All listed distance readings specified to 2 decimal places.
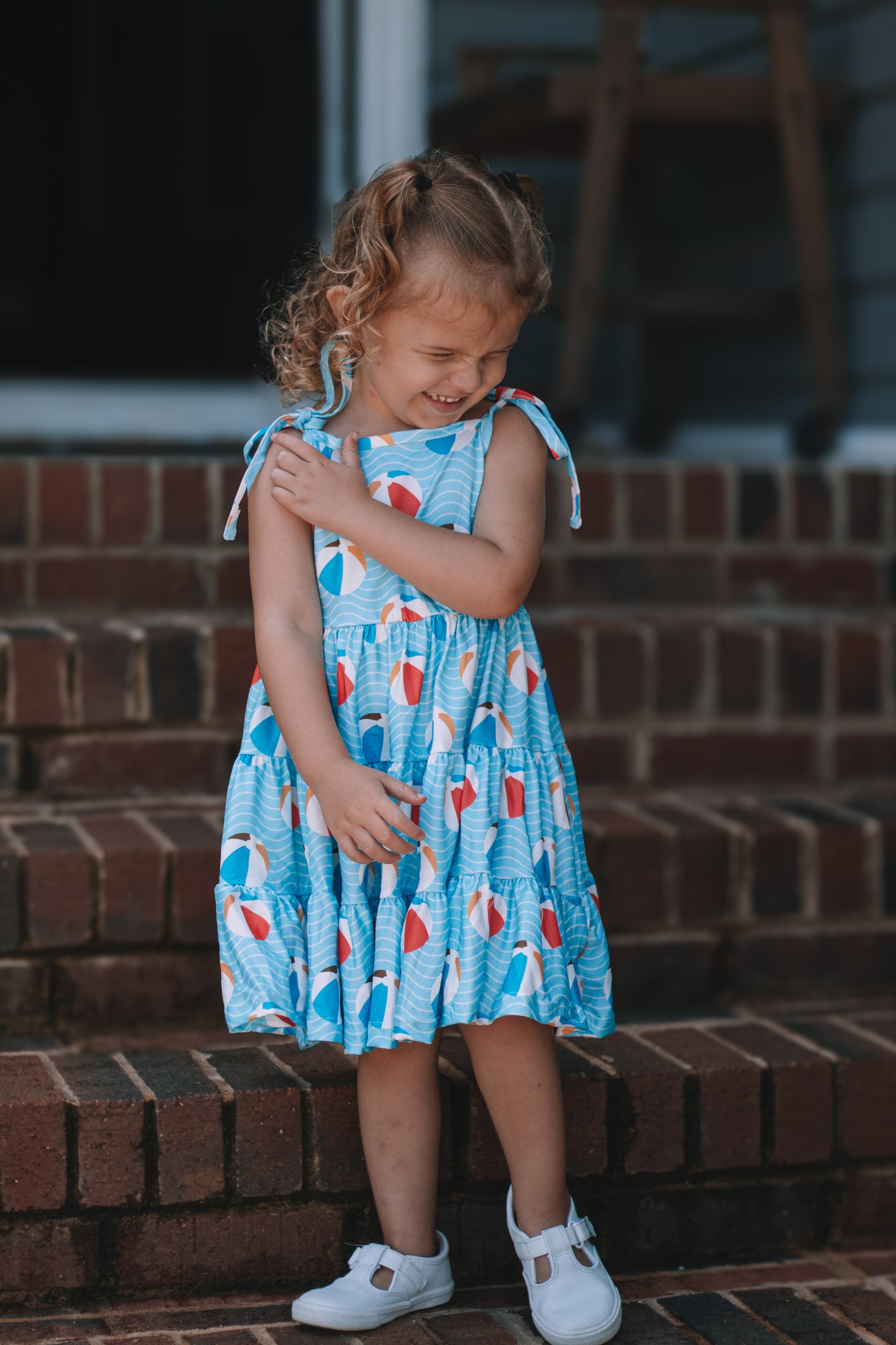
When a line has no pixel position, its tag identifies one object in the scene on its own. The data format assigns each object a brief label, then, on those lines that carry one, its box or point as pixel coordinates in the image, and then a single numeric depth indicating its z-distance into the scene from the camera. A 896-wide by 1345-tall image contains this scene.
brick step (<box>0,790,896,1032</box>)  4.15
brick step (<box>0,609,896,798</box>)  4.35
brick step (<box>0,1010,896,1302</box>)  3.93
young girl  3.84
